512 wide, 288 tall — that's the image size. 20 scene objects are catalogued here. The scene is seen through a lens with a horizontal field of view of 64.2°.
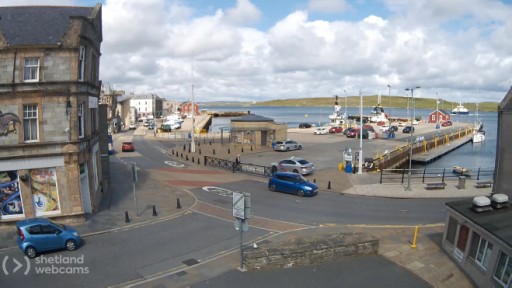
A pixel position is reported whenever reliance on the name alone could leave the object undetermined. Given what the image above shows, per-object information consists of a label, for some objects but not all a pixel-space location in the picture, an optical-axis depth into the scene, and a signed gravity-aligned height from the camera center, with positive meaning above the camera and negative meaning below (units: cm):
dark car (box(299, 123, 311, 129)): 11043 -370
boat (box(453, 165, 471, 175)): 4692 -637
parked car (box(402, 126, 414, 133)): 9019 -339
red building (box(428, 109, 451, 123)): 11830 -19
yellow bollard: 1978 -621
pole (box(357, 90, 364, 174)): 3909 -491
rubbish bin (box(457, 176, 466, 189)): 3347 -549
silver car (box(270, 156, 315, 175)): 3816 -511
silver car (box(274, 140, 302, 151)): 5547 -455
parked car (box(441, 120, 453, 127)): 11932 -248
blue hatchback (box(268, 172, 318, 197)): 3072 -556
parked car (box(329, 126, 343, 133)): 8850 -366
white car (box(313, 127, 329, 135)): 8600 -384
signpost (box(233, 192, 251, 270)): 1573 -377
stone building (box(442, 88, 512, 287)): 1521 -497
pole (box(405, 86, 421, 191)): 3245 -552
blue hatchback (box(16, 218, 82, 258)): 1783 -580
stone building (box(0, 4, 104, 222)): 2212 -41
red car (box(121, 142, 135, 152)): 6003 -567
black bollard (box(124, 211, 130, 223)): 2373 -641
